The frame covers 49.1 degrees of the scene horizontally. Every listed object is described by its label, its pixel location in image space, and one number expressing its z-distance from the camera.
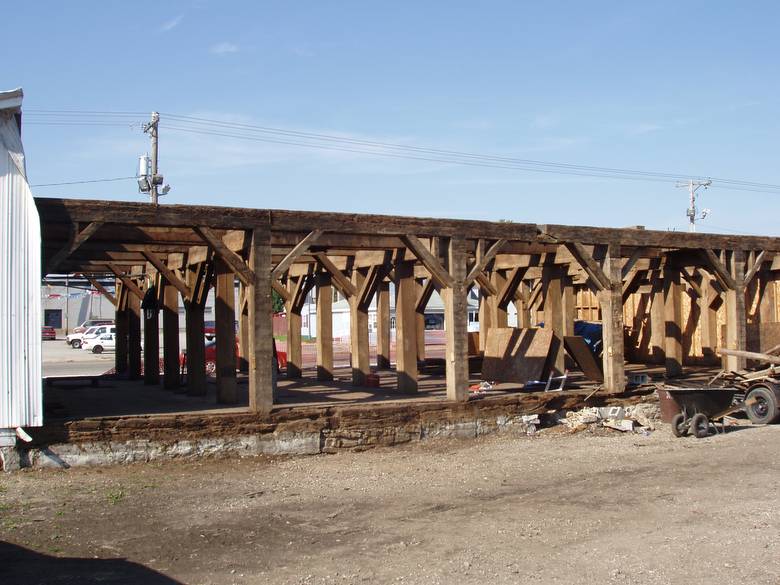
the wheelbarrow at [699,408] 13.19
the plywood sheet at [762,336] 17.38
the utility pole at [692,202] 63.94
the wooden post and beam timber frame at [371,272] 11.66
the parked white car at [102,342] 44.62
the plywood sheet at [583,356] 16.03
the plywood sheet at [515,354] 15.12
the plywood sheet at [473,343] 22.84
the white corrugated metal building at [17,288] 9.98
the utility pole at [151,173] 39.31
